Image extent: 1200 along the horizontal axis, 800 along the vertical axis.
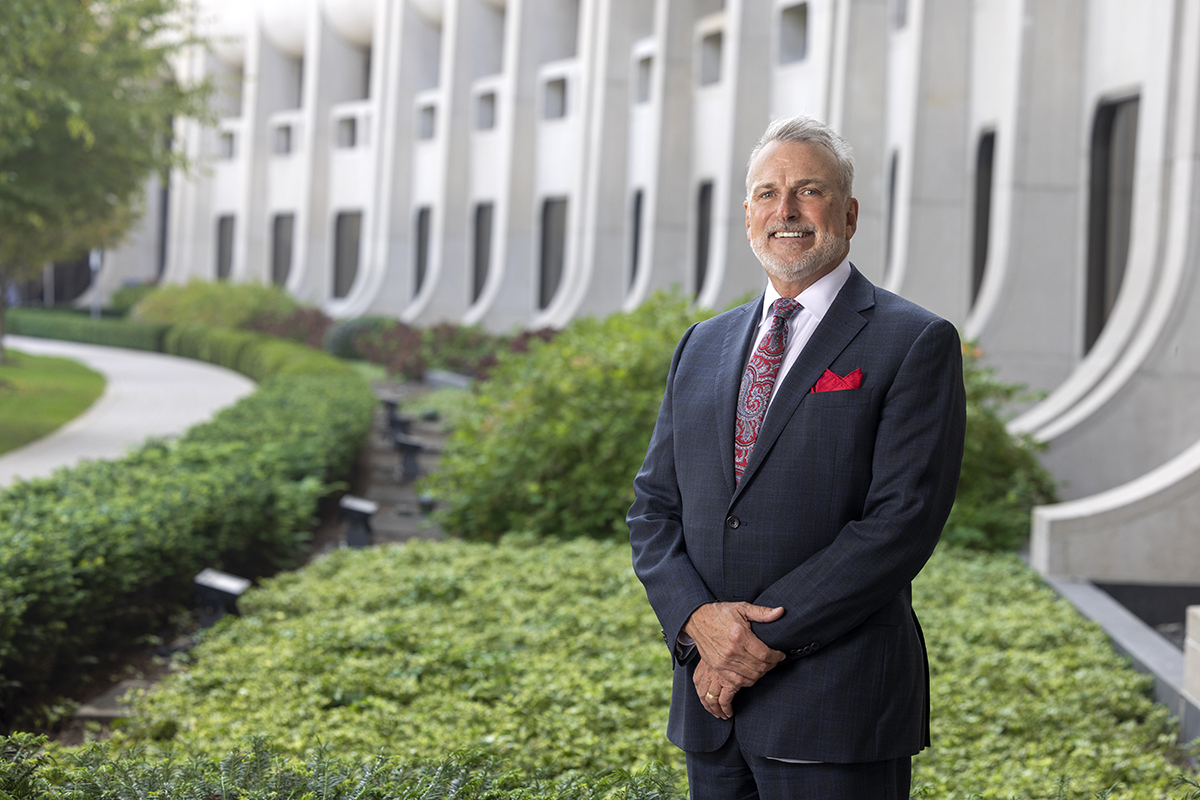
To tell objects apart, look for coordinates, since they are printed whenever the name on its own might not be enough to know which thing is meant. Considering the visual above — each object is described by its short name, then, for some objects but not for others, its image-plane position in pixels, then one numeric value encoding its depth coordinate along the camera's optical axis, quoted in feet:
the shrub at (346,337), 85.66
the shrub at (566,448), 26.00
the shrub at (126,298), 123.13
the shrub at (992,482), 25.88
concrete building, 31.09
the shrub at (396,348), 72.54
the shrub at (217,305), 97.19
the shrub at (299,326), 91.04
